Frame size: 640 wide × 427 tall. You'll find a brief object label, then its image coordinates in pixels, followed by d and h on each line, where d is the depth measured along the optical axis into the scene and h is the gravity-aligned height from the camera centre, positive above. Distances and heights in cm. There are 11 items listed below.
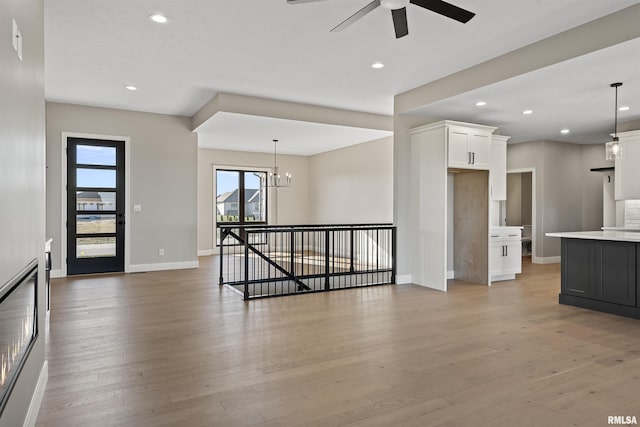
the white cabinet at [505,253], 642 -66
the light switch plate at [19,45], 186 +81
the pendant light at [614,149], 459 +76
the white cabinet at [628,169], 651 +75
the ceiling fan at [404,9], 292 +157
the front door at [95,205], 691 +16
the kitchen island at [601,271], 432 -68
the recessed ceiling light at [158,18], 365 +185
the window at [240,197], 1088 +49
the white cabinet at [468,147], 572 +99
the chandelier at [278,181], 1129 +101
